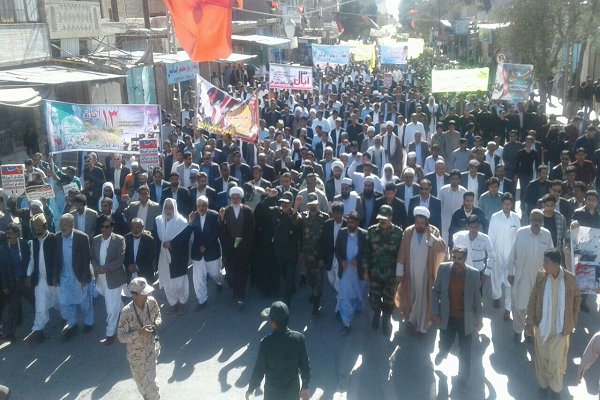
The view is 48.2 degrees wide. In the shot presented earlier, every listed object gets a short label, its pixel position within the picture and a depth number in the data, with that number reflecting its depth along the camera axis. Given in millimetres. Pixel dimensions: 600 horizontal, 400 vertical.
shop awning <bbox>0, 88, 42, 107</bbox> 11825
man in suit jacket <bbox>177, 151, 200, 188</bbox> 11180
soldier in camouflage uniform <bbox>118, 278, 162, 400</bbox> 5645
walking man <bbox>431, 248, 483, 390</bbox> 6145
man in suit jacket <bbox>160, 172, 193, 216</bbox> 9602
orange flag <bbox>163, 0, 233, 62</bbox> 12664
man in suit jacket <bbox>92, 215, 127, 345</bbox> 7434
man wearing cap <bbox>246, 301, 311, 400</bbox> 4730
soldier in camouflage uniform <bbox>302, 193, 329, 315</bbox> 8031
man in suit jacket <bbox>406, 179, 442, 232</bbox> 8711
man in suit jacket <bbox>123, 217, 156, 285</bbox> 7840
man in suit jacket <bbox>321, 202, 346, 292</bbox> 7840
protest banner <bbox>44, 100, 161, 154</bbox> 10594
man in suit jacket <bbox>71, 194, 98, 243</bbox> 8383
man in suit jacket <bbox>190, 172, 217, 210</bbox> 9555
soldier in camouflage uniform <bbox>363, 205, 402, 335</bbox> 7277
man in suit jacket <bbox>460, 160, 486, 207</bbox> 9891
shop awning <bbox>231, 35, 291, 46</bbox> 33312
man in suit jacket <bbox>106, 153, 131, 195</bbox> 11195
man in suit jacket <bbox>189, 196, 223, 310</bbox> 8422
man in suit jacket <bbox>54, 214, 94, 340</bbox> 7465
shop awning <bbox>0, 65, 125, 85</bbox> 13652
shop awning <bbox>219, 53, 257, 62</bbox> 26959
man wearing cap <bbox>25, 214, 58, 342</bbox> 7504
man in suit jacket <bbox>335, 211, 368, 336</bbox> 7557
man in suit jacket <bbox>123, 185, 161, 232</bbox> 8844
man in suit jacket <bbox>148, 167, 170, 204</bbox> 9891
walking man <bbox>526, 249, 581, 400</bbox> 5809
